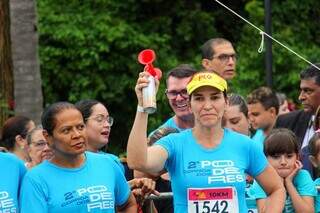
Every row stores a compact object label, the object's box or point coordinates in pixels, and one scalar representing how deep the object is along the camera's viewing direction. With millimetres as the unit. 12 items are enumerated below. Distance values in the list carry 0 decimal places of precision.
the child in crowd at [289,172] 12201
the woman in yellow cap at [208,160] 10713
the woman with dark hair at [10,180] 10790
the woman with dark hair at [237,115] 14117
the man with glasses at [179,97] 13689
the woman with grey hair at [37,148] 13915
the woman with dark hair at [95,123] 12630
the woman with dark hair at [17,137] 14475
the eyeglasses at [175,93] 13716
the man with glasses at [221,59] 14951
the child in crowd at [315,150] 12784
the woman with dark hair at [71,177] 10320
